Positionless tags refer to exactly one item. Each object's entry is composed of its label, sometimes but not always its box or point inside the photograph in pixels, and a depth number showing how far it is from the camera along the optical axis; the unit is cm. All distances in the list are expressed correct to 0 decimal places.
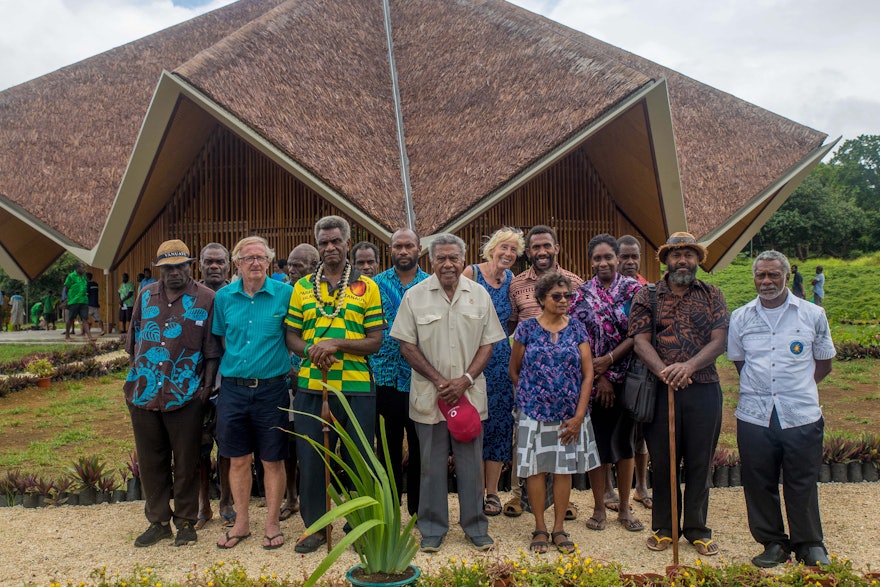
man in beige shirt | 409
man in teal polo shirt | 416
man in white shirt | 377
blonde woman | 463
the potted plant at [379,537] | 314
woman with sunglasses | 406
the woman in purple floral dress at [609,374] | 439
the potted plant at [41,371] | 1044
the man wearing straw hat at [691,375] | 396
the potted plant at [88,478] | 518
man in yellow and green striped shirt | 408
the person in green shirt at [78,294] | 1401
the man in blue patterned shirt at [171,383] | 415
